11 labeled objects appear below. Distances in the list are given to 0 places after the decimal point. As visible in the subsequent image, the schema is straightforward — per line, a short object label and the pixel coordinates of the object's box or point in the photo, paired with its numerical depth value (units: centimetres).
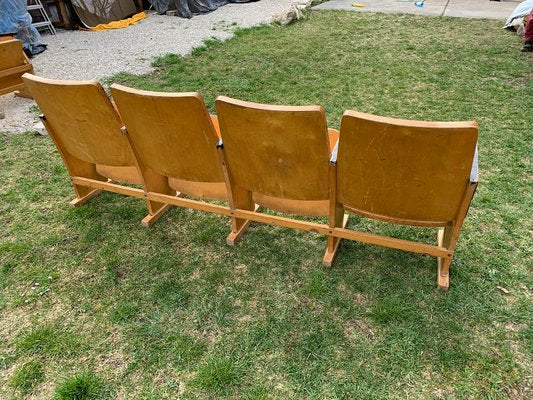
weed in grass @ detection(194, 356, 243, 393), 168
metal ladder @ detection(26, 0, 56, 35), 770
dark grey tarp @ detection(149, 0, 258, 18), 893
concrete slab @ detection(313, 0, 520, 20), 779
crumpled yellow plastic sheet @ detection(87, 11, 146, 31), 824
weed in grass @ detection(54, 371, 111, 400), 166
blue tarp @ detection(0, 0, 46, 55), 634
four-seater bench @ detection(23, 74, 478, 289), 163
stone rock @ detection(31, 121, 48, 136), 398
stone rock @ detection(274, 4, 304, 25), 775
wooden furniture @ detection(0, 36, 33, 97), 447
